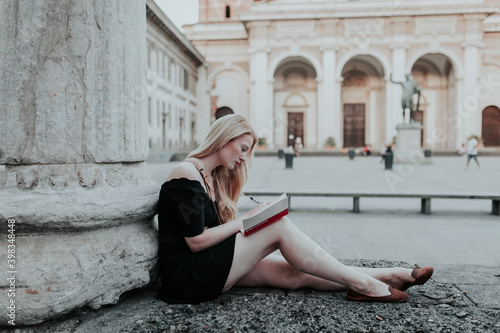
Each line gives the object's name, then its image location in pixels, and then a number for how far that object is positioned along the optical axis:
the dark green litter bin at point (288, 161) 16.97
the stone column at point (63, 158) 2.20
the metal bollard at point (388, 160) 16.11
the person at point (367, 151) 28.17
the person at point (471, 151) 16.53
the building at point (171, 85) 25.33
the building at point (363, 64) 31.94
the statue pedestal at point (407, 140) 20.89
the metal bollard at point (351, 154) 24.62
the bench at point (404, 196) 6.75
